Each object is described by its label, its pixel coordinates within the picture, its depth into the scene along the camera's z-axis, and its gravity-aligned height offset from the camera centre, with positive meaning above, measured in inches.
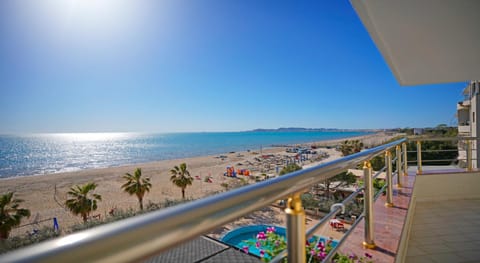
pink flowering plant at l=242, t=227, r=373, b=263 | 57.7 -52.1
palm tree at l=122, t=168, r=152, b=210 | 494.6 -114.6
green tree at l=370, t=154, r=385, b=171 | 520.2 -75.4
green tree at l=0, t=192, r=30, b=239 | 350.6 -125.6
